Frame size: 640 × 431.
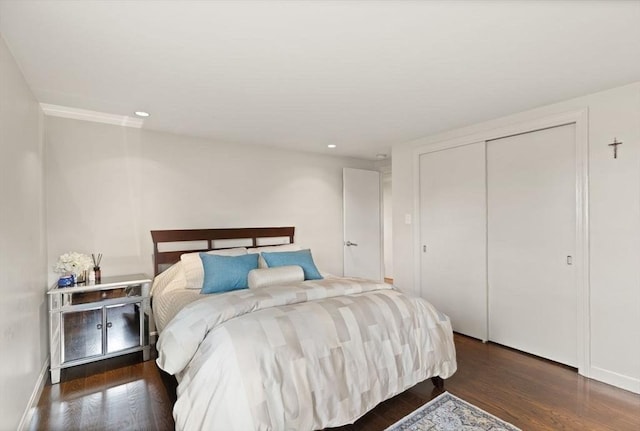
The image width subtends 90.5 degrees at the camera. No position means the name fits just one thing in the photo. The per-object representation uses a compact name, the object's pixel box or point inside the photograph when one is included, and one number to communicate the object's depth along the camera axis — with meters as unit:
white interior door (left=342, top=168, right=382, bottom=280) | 4.79
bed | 1.55
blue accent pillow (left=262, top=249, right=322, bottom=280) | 3.13
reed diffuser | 2.95
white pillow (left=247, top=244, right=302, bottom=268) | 3.46
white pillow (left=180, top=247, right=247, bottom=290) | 2.91
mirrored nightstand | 2.54
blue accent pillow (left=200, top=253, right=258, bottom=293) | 2.73
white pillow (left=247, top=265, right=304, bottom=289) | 2.65
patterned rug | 1.92
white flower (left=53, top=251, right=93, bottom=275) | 2.70
